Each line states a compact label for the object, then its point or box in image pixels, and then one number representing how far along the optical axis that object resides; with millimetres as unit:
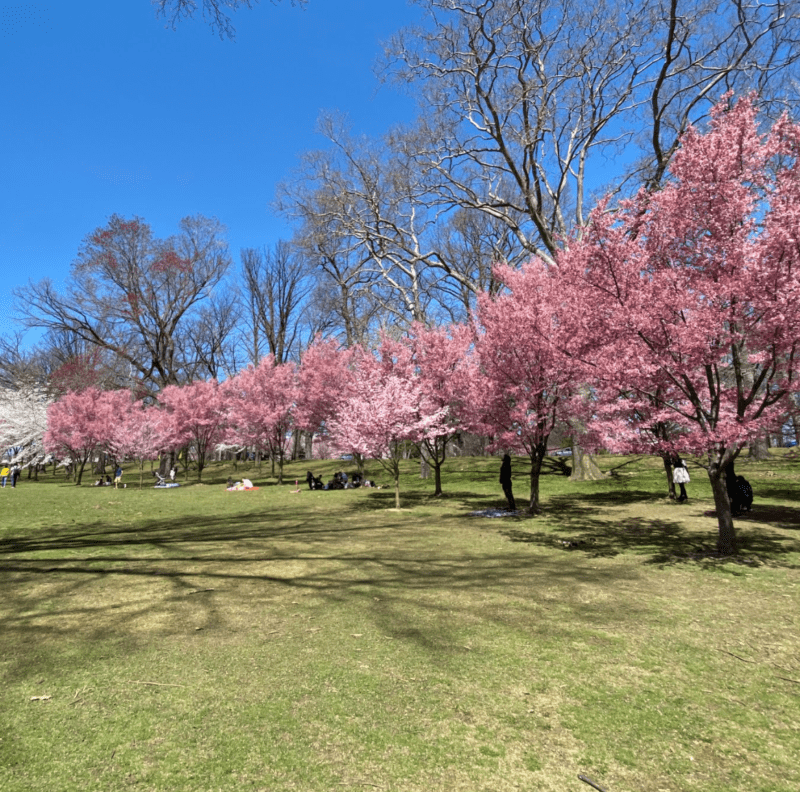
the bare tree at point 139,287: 33500
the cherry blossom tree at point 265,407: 29250
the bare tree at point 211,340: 51938
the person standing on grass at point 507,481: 14797
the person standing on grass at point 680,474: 15531
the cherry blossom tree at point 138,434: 29422
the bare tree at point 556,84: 18106
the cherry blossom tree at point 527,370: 12805
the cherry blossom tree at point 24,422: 38406
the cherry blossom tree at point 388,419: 15203
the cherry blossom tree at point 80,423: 32031
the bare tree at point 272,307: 44000
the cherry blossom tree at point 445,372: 17062
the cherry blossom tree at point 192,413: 33375
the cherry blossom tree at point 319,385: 27938
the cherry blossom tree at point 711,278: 6766
